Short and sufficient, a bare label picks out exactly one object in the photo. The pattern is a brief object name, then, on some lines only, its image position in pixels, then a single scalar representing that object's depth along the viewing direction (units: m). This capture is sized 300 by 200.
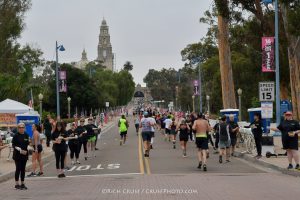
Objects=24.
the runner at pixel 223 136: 23.94
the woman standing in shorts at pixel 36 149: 20.94
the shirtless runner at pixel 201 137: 21.17
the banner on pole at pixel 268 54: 32.38
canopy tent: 33.44
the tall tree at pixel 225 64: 42.22
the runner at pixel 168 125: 40.55
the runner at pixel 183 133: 27.72
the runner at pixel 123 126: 37.50
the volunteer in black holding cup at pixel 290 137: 19.45
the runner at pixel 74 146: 22.25
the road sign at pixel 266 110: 26.28
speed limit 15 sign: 26.45
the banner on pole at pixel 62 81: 51.72
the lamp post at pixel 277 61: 29.78
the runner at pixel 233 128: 26.42
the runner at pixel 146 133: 27.34
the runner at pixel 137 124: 54.38
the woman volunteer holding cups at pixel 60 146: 19.44
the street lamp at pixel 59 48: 49.35
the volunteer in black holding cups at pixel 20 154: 16.30
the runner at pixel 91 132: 27.40
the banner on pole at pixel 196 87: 69.50
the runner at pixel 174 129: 35.81
